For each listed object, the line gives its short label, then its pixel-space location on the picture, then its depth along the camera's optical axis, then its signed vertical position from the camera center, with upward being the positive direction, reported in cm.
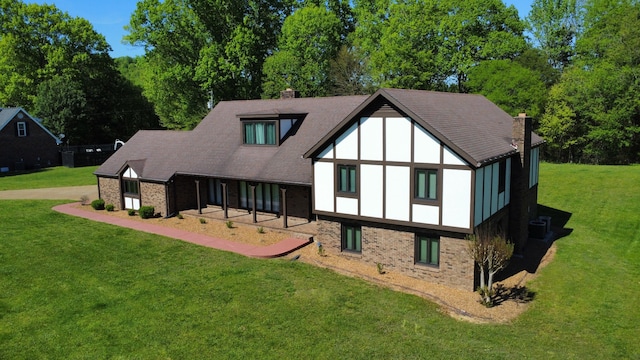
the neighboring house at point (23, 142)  4981 +19
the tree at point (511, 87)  4350 +454
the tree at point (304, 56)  4909 +880
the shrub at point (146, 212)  2708 -404
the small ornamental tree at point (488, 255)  1616 -413
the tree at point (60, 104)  5575 +474
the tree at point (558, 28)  5734 +1311
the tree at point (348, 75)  4904 +674
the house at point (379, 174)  1725 -161
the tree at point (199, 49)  4950 +996
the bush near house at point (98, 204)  2992 -392
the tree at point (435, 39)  4650 +1000
